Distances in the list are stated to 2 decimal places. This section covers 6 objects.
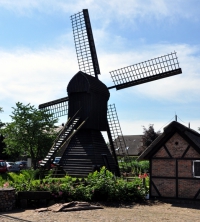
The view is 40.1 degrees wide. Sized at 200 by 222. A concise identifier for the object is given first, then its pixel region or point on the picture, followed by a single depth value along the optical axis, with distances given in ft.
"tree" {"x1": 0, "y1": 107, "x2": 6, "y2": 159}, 123.90
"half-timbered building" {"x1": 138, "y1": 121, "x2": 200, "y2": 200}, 39.91
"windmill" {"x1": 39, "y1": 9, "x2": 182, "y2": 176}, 54.84
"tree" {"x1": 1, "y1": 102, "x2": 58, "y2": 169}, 82.69
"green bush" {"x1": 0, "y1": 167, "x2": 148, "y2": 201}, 37.64
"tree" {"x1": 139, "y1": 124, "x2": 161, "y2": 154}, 120.88
